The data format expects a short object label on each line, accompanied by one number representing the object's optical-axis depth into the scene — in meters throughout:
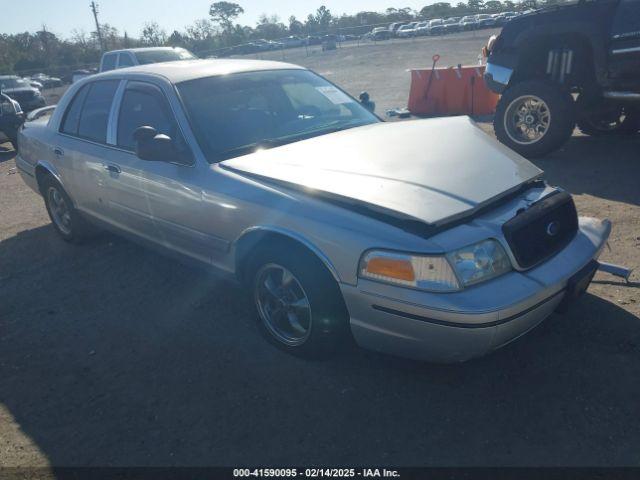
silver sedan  2.48
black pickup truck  6.00
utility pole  54.96
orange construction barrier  10.05
